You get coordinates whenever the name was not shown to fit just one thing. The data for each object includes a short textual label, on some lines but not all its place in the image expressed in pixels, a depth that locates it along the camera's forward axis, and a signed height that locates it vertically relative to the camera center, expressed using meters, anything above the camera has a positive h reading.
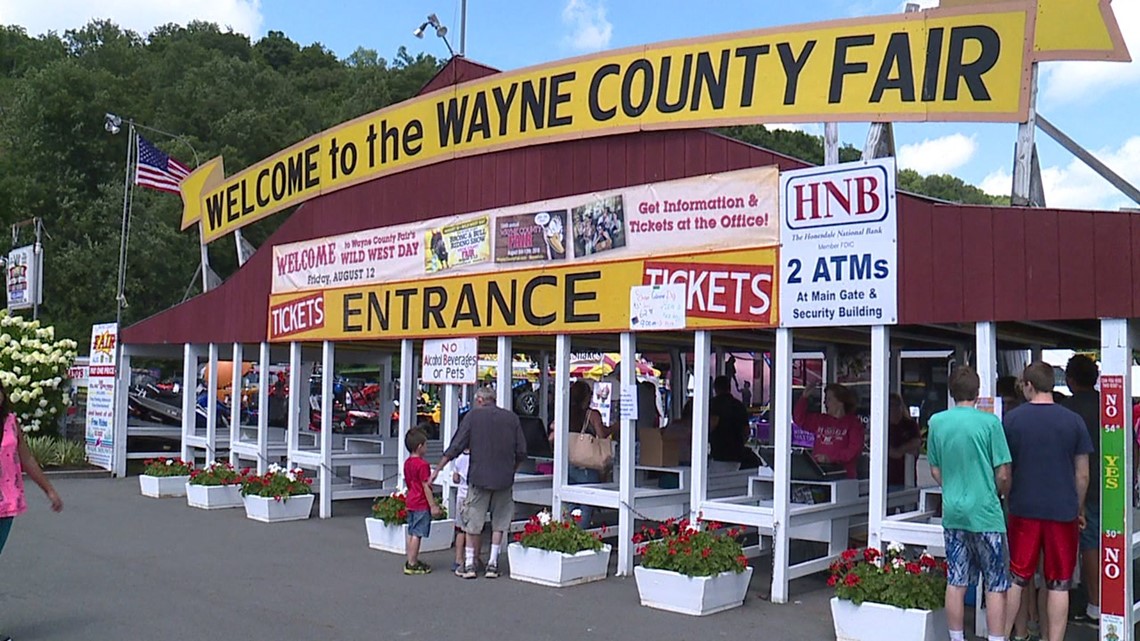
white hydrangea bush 19.58 -0.04
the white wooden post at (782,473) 8.68 -0.79
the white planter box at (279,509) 13.48 -1.80
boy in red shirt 9.90 -1.19
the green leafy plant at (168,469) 16.28 -1.57
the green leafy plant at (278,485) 13.53 -1.50
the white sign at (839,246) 8.12 +1.06
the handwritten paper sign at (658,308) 9.52 +0.63
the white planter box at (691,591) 8.25 -1.72
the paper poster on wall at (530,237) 10.66 +1.42
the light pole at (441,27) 13.34 +5.02
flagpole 20.17 +2.12
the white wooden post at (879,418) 8.12 -0.30
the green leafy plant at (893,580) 7.16 -1.39
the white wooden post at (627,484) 9.86 -1.02
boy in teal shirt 6.59 -0.74
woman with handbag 10.69 -0.79
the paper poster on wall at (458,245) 11.48 +1.43
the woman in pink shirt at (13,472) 7.01 -0.71
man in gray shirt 9.68 -0.80
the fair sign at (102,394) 18.81 -0.48
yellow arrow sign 7.86 +2.61
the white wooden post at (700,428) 9.34 -0.46
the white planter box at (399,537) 11.16 -1.78
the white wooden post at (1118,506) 6.77 -0.80
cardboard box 10.98 -0.75
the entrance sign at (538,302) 9.10 +0.77
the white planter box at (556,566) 9.41 -1.75
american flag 18.58 +3.54
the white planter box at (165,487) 16.20 -1.83
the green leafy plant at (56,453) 19.42 -1.62
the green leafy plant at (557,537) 9.52 -1.49
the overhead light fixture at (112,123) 20.83 +4.92
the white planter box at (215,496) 14.76 -1.80
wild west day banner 9.14 +1.13
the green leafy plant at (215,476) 14.88 -1.53
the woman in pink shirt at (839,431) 10.10 -0.51
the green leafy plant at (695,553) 8.33 -1.42
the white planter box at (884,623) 7.07 -1.67
